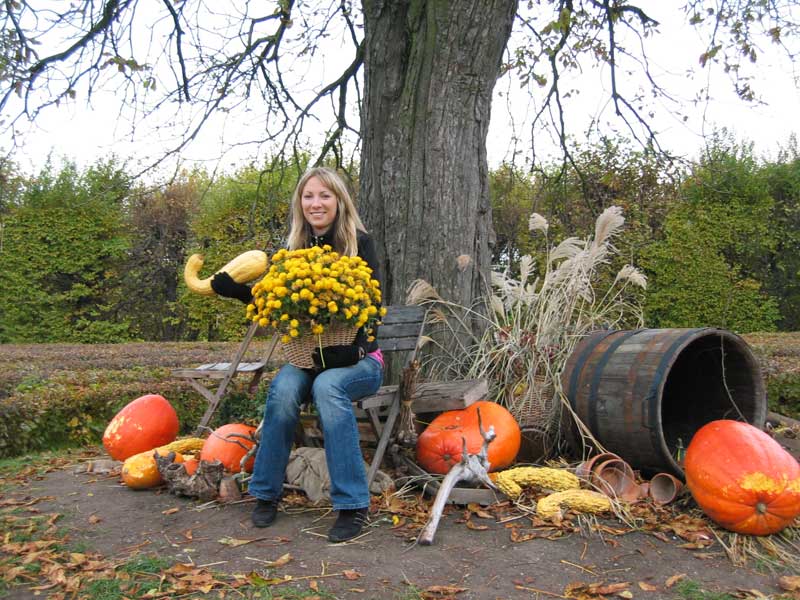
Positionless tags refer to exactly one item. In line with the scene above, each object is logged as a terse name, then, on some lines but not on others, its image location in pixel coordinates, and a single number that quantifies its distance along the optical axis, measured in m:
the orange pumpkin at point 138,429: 4.20
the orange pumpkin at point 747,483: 2.89
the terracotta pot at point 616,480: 3.38
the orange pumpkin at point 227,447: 3.77
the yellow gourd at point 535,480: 3.37
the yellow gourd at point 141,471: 3.66
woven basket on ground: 4.05
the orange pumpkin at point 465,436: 3.62
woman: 3.06
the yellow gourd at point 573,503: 3.13
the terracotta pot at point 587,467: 3.49
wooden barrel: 3.40
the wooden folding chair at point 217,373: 4.15
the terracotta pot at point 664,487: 3.37
